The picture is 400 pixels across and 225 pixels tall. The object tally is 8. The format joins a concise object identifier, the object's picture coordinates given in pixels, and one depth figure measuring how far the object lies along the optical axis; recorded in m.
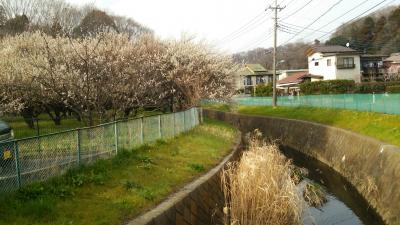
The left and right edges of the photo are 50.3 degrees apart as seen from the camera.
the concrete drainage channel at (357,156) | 12.04
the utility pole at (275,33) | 40.31
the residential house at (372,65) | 60.27
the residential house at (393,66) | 52.30
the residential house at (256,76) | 84.00
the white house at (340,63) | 54.62
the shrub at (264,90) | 57.12
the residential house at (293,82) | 58.38
